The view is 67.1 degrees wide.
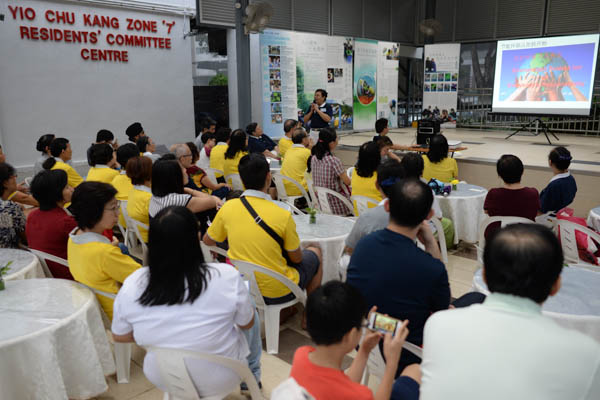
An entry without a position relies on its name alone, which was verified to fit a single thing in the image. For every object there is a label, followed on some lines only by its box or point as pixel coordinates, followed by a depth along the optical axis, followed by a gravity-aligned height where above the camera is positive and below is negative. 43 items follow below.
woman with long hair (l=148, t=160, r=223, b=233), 3.29 -0.57
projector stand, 10.21 -0.46
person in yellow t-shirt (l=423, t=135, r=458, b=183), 4.91 -0.59
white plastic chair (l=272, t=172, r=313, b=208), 5.31 -0.94
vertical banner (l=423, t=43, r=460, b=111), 12.30 +0.91
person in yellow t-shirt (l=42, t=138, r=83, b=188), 4.93 -0.55
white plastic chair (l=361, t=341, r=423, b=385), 2.03 -1.14
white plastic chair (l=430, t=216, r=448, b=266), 4.02 -1.16
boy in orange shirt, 1.35 -0.74
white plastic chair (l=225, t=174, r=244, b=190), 5.56 -0.87
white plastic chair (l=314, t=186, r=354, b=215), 4.61 -0.91
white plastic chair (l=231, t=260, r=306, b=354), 2.67 -1.16
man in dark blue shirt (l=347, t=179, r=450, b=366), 1.78 -0.63
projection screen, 9.12 +0.71
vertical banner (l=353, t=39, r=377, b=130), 11.49 +0.66
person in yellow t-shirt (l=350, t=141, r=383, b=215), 3.95 -0.57
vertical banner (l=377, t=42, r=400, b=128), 12.08 +0.80
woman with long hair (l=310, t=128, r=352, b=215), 4.67 -0.64
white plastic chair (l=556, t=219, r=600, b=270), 3.41 -0.98
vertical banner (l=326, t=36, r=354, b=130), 10.73 +0.73
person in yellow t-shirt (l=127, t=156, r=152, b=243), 3.59 -0.62
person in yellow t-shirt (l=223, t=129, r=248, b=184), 5.50 -0.51
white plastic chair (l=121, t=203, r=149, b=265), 4.26 -1.38
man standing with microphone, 8.10 -0.10
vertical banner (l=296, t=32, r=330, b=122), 10.01 +0.96
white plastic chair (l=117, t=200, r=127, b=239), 4.80 -1.27
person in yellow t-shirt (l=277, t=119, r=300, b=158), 7.02 -0.43
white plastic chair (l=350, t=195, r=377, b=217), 3.97 -0.81
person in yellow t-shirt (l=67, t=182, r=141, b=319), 2.40 -0.72
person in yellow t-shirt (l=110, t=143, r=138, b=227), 4.34 -0.65
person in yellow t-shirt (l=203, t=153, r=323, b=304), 2.65 -0.72
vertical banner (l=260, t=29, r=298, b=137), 9.54 +0.64
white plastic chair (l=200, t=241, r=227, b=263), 3.20 -0.99
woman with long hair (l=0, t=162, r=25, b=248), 3.26 -0.78
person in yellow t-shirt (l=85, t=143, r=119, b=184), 4.56 -0.54
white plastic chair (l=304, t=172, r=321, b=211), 5.15 -0.94
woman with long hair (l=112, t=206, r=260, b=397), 1.75 -0.74
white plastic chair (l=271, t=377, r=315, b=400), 1.20 -0.74
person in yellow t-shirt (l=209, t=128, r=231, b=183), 5.86 -0.61
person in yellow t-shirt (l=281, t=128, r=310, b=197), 5.33 -0.67
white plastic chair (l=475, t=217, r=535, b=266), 3.33 -0.86
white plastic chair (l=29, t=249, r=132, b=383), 2.58 -1.42
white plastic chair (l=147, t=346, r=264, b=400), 1.73 -1.00
